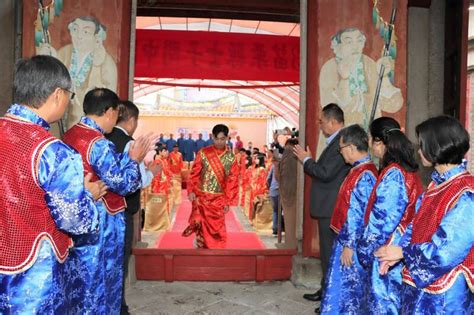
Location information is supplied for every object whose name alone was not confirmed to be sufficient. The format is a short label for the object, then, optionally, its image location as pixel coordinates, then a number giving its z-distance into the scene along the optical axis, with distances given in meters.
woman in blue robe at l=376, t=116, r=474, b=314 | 1.69
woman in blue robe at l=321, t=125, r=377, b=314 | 2.61
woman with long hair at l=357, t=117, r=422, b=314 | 2.33
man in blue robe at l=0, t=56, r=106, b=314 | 1.56
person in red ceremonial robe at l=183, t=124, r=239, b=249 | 5.37
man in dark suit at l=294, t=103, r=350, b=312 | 3.40
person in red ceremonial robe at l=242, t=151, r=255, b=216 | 9.05
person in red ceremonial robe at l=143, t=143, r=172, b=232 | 6.89
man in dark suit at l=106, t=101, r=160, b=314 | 3.00
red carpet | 5.96
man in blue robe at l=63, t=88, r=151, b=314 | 2.36
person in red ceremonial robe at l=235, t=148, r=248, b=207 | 10.36
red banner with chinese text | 7.40
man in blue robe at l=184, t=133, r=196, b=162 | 17.89
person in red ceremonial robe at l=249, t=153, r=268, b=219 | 8.69
